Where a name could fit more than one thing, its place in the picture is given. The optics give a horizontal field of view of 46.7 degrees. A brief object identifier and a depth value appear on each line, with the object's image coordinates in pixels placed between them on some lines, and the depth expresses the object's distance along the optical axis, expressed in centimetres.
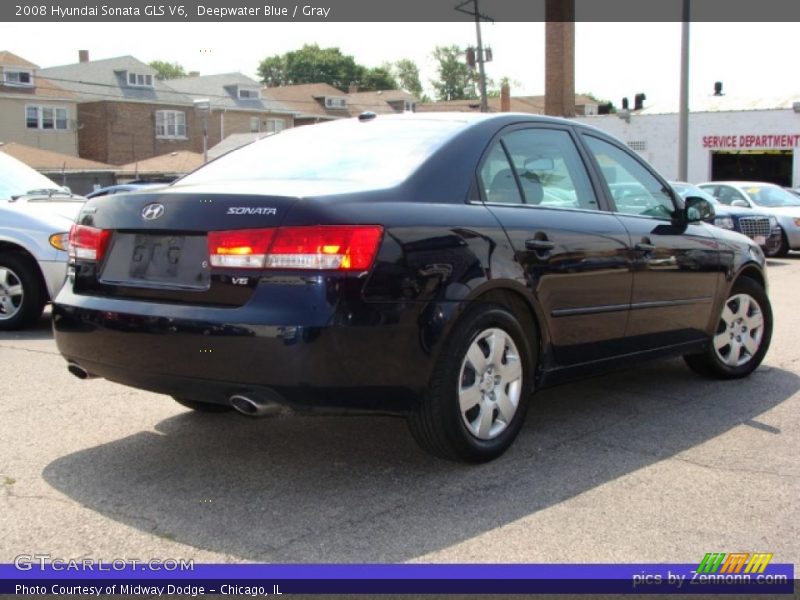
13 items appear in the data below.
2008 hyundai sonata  360
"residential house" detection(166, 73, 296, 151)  6128
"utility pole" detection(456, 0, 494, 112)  3275
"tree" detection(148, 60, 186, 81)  11779
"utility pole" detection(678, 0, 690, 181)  2006
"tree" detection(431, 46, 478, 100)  10819
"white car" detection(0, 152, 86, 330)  812
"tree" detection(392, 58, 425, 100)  11662
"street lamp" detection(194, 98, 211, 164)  3750
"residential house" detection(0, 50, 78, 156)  4978
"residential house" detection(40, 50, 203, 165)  5434
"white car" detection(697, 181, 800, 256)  1725
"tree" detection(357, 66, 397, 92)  10662
